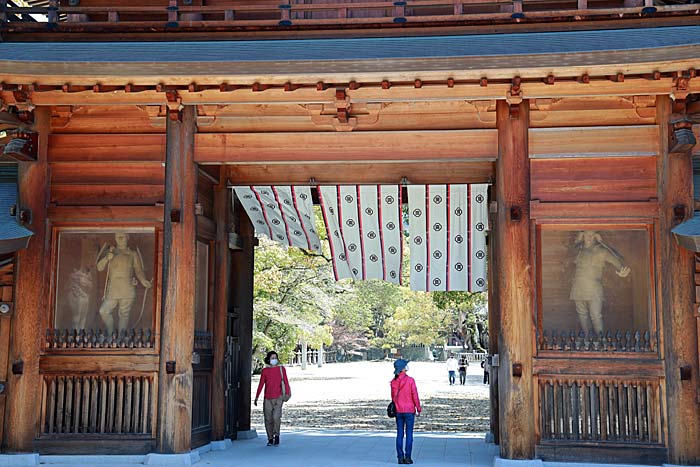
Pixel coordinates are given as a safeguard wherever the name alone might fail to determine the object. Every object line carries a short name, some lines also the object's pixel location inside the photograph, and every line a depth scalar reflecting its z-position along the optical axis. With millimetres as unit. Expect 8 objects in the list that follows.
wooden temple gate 8672
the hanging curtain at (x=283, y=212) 12125
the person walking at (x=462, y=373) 30672
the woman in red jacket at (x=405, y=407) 9305
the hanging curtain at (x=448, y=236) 11922
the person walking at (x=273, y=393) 11445
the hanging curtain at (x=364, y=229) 12094
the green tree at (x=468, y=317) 20906
